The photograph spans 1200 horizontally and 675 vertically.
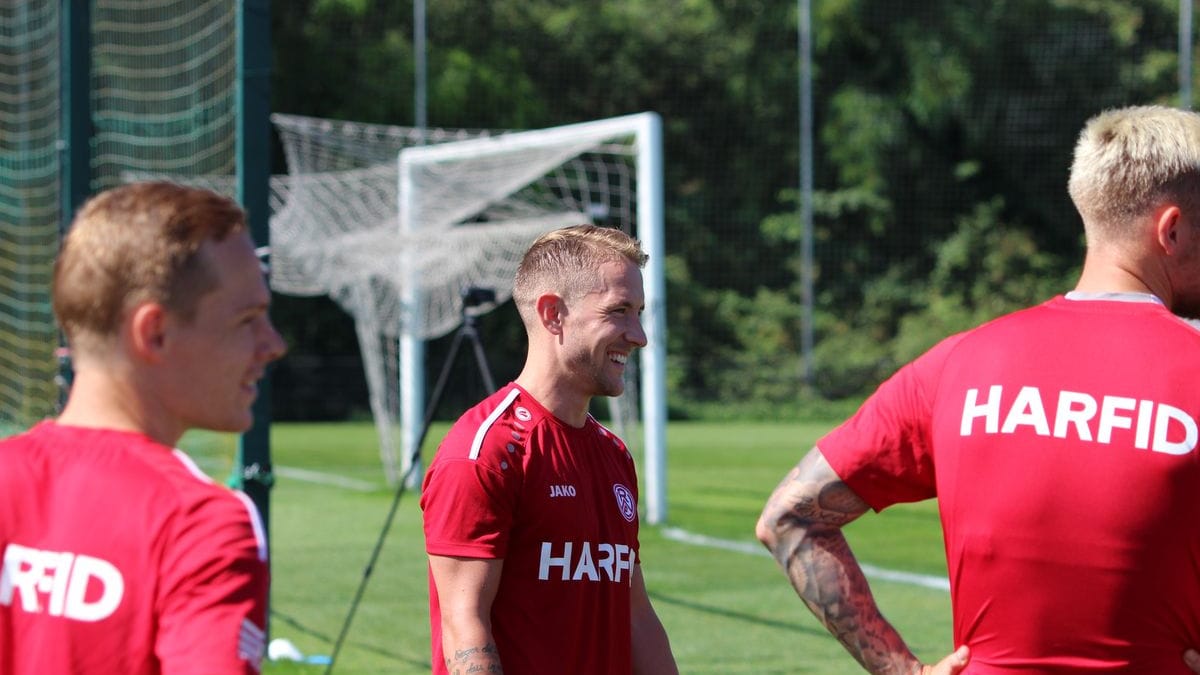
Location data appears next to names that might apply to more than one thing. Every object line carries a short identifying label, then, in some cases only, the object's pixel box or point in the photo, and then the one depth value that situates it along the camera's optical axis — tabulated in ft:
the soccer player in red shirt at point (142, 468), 12.52
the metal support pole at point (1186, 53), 186.19
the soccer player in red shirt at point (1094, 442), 16.33
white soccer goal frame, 85.10
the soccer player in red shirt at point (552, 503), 20.85
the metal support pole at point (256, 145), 43.98
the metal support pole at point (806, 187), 195.62
